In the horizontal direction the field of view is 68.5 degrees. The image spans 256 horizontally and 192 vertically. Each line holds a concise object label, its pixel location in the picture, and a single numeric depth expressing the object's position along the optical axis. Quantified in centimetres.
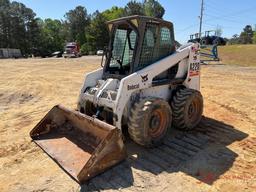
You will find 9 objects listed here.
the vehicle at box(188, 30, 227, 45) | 1441
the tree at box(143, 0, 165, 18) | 4951
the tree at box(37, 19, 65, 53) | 4548
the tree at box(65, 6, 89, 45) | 5384
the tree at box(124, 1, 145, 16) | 4985
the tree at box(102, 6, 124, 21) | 4840
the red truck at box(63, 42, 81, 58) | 2808
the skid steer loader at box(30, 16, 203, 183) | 310
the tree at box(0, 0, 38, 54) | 4308
